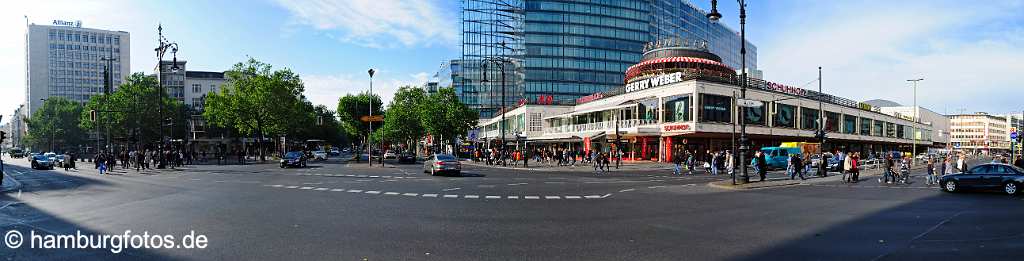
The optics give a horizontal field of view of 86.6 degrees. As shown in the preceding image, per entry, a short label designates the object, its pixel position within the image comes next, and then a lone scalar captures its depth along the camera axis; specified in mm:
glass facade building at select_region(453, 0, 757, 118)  103188
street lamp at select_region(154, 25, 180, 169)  39719
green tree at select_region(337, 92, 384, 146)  99438
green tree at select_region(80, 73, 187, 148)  75625
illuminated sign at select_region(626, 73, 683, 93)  50822
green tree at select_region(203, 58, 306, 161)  59875
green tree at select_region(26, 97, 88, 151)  99125
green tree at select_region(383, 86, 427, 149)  78062
